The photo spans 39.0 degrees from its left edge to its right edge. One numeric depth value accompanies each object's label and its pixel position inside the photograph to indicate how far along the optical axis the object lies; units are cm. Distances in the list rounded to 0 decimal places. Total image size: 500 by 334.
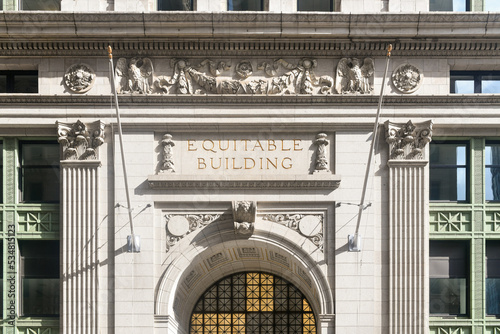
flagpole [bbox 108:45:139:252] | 2047
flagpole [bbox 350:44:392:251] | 2064
